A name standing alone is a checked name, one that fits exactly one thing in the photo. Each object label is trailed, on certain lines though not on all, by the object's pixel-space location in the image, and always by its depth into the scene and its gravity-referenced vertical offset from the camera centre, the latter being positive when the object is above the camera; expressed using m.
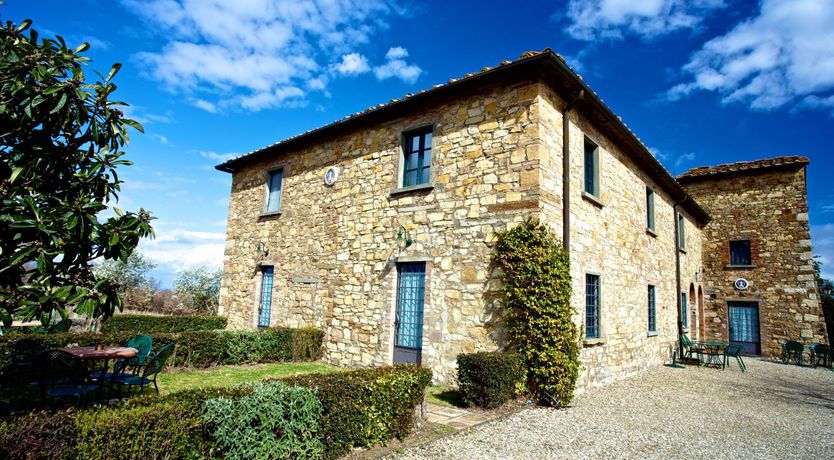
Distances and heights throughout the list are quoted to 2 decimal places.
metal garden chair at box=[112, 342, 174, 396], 5.67 -1.19
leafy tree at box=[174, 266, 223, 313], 21.89 -0.55
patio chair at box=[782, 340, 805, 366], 14.85 -1.58
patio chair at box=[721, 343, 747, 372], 12.12 -1.36
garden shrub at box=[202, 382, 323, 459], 3.89 -1.30
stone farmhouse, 8.12 +1.50
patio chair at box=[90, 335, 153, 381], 5.92 -1.20
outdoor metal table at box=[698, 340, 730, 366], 12.45 -1.43
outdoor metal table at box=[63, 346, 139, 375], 5.63 -1.03
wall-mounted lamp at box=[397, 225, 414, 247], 9.23 +1.03
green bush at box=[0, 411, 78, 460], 2.87 -1.10
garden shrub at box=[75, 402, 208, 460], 3.19 -1.20
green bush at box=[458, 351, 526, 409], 6.61 -1.31
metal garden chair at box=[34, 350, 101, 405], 4.87 -1.14
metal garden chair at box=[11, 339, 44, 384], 6.52 -1.30
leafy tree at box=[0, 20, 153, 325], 2.71 +0.55
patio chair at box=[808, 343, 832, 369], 14.42 -1.63
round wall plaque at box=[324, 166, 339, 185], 11.26 +2.71
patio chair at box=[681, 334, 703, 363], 12.69 -1.39
